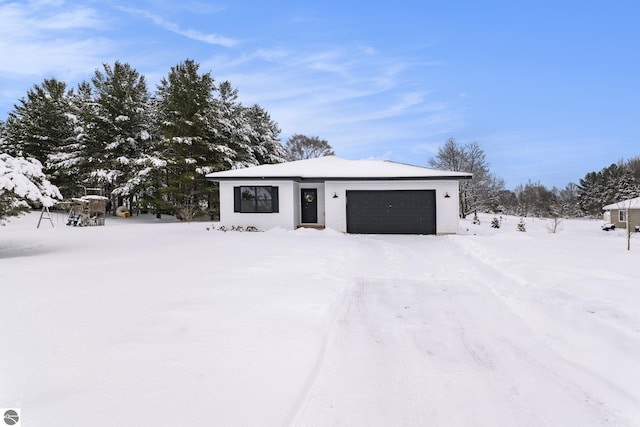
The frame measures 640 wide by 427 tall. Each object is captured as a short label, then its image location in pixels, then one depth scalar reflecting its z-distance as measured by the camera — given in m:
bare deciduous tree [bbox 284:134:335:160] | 36.47
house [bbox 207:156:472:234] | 14.73
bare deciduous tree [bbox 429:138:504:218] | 30.62
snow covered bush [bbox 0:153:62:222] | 8.35
